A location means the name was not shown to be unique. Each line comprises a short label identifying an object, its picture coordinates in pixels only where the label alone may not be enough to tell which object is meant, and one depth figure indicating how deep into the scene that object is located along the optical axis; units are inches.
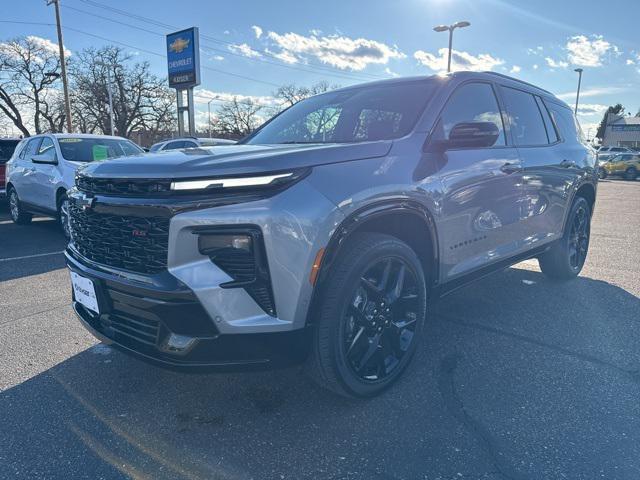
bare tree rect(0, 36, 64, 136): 1581.0
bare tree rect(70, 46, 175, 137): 1680.6
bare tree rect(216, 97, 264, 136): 2586.1
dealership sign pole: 888.9
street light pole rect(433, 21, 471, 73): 943.0
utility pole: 1047.7
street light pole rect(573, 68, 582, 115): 1817.9
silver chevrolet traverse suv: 83.5
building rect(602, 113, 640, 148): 2805.1
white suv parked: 295.2
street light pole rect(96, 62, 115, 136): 1672.0
